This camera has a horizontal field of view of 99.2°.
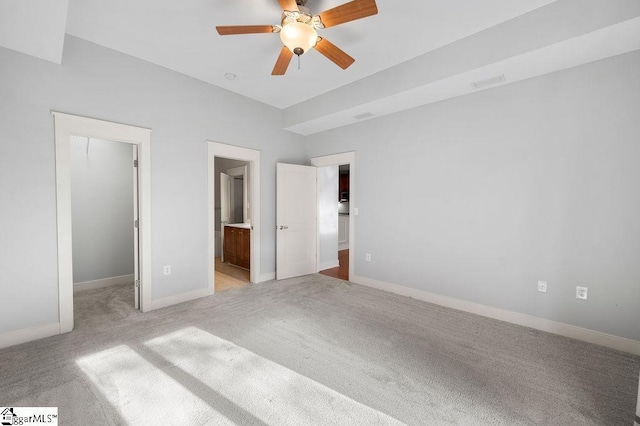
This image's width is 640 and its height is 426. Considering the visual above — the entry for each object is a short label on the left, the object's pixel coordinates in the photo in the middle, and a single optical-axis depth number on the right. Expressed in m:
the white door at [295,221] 4.67
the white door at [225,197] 6.23
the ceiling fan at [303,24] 1.93
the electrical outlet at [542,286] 2.82
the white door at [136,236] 3.28
